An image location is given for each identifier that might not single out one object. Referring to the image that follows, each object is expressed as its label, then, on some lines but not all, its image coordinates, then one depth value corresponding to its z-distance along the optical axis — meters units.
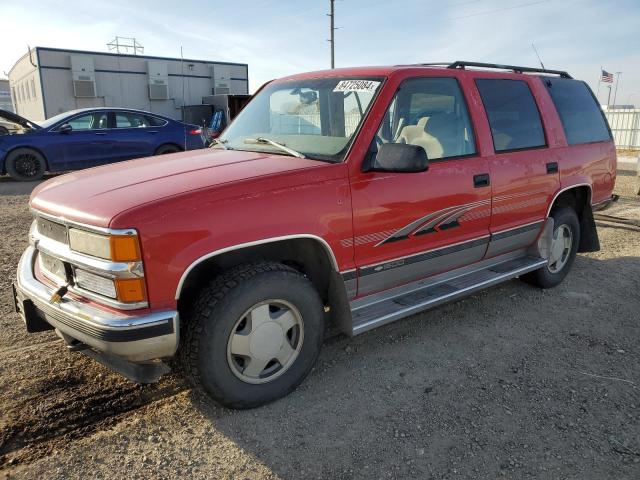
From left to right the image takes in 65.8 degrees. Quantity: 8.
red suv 2.40
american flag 20.02
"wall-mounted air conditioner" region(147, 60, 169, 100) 23.69
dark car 10.36
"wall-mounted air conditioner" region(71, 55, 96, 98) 21.61
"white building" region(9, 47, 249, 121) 21.66
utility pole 27.89
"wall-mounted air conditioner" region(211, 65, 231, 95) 25.53
